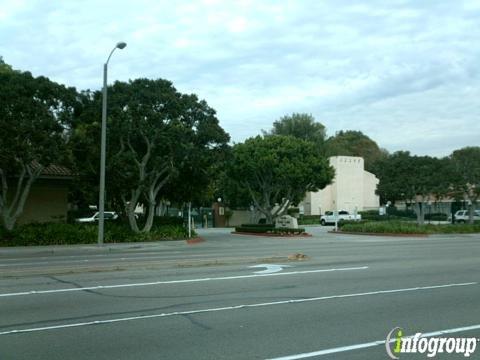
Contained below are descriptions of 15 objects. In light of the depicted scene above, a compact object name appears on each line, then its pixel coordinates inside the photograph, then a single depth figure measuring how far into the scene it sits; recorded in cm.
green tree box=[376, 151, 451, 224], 4159
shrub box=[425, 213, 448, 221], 6514
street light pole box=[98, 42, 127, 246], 2559
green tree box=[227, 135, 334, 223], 4003
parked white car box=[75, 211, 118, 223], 4661
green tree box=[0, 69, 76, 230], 2452
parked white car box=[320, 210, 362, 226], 5858
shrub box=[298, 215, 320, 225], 6292
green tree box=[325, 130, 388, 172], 9755
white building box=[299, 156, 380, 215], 6769
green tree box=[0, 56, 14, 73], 3415
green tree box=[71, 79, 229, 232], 2906
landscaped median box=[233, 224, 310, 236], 3897
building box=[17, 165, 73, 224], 3203
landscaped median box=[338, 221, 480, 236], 3869
